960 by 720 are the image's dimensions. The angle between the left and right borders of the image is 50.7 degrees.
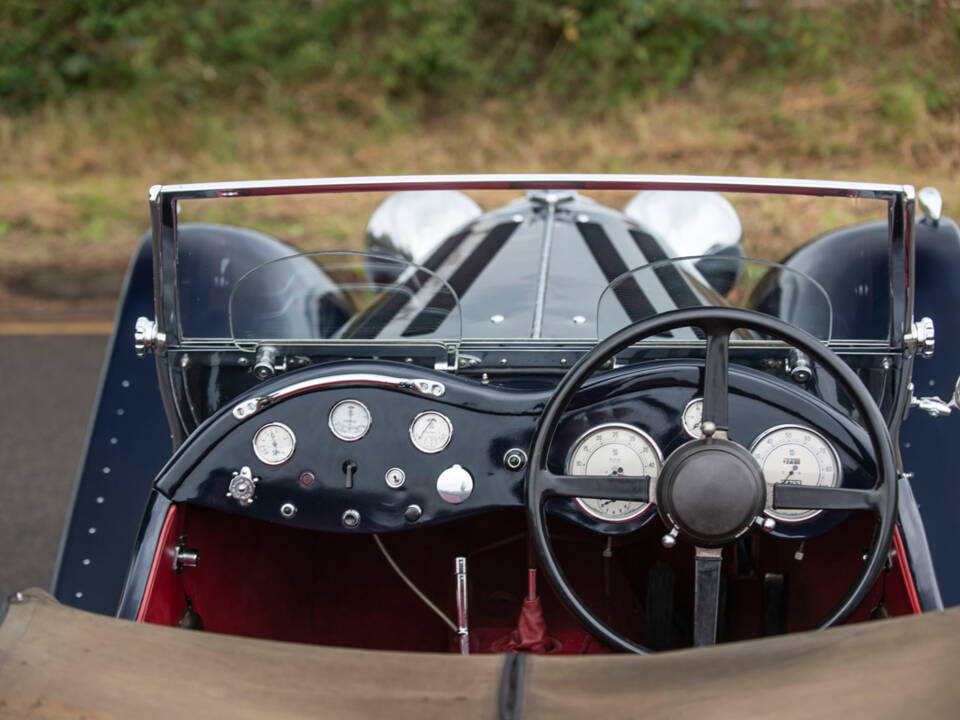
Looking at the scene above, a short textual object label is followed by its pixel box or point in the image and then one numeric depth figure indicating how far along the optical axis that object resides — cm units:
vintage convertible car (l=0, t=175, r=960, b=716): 154
